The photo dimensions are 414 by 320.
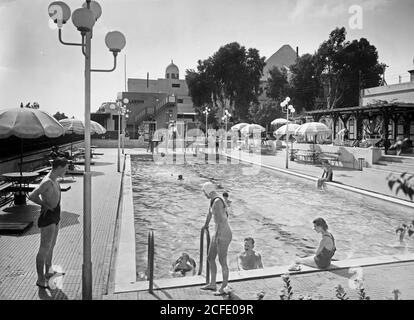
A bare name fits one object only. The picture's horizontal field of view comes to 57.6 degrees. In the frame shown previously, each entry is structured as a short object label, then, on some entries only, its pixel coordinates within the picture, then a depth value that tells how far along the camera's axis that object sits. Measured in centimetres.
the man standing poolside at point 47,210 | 502
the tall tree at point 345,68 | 4047
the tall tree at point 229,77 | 5525
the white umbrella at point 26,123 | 876
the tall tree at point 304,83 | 5122
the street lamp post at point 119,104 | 1909
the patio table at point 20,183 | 942
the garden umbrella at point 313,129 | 2175
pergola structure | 2290
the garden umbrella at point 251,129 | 3384
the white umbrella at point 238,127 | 3787
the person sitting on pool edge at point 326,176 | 1551
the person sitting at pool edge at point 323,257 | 623
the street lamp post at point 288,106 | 2173
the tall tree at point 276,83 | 5659
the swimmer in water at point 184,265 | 695
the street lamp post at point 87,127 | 449
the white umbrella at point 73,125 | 1778
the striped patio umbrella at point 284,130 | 2572
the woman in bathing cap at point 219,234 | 518
